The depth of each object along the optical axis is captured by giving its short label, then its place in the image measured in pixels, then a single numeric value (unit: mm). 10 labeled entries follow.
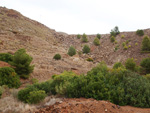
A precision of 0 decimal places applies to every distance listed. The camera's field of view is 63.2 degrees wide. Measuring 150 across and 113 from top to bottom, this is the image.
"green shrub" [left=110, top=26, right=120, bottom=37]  45688
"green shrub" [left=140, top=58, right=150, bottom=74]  18722
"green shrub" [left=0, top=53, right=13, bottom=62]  16383
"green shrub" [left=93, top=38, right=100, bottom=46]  44125
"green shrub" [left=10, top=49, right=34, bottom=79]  13166
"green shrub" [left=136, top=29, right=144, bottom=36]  38747
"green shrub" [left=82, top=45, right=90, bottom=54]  38906
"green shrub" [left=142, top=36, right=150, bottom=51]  29411
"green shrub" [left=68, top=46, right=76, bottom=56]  31188
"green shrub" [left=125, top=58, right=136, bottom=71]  19767
